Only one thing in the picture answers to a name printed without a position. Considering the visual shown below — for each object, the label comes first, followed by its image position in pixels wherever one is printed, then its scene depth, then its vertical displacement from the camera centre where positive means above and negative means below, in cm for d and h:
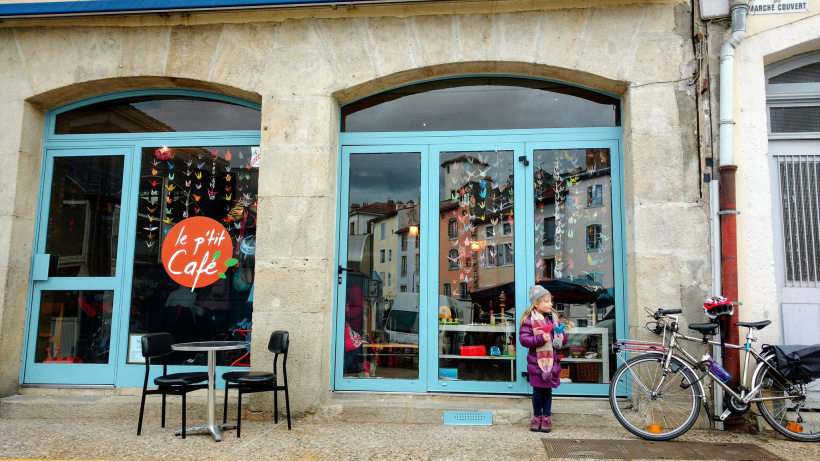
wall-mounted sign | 611 +280
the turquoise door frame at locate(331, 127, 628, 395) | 636 +82
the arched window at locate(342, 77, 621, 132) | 671 +196
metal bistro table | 535 -70
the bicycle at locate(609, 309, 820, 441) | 534 -87
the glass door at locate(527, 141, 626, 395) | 634 +41
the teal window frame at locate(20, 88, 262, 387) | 676 +157
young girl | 553 -53
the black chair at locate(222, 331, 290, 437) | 535 -83
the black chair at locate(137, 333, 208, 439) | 532 -84
